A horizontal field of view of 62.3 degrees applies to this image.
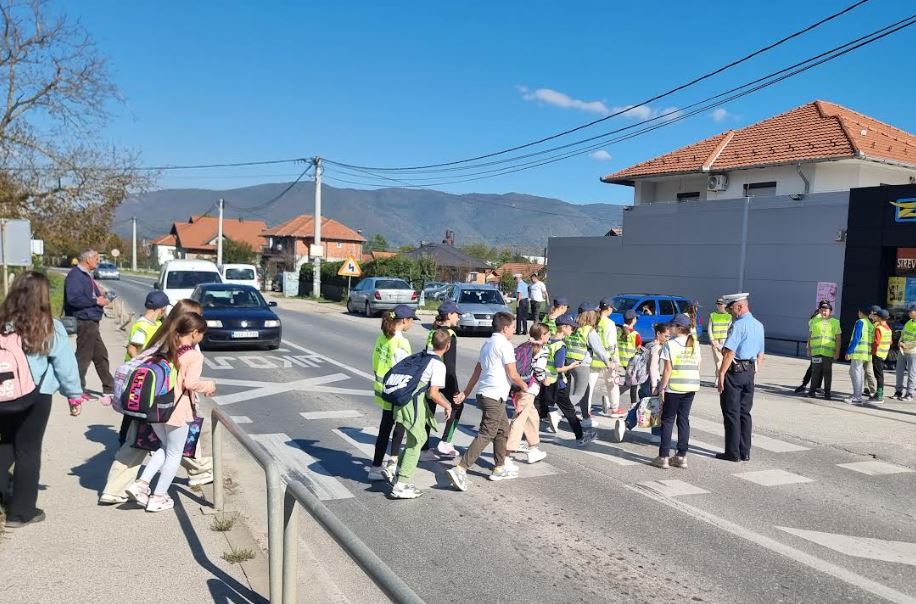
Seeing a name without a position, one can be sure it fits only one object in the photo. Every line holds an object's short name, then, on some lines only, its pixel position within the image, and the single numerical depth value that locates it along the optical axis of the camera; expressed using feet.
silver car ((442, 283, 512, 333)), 74.13
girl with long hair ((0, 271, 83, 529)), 16.10
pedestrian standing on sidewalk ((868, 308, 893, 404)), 40.93
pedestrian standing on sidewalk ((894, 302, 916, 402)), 41.75
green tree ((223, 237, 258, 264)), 233.55
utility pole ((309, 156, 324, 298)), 141.08
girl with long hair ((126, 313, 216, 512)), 17.88
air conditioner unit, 85.30
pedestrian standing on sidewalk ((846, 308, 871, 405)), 40.11
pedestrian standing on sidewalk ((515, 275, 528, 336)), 76.02
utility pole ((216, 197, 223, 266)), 192.67
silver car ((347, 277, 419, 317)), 97.66
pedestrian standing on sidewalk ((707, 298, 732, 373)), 43.70
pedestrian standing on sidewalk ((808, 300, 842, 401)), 40.88
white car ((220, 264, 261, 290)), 99.19
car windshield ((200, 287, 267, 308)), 54.80
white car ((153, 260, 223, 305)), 64.44
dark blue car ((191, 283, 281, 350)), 51.42
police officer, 26.12
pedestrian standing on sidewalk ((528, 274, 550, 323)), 75.72
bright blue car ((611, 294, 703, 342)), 67.56
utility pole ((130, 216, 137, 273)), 344.86
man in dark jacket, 31.89
